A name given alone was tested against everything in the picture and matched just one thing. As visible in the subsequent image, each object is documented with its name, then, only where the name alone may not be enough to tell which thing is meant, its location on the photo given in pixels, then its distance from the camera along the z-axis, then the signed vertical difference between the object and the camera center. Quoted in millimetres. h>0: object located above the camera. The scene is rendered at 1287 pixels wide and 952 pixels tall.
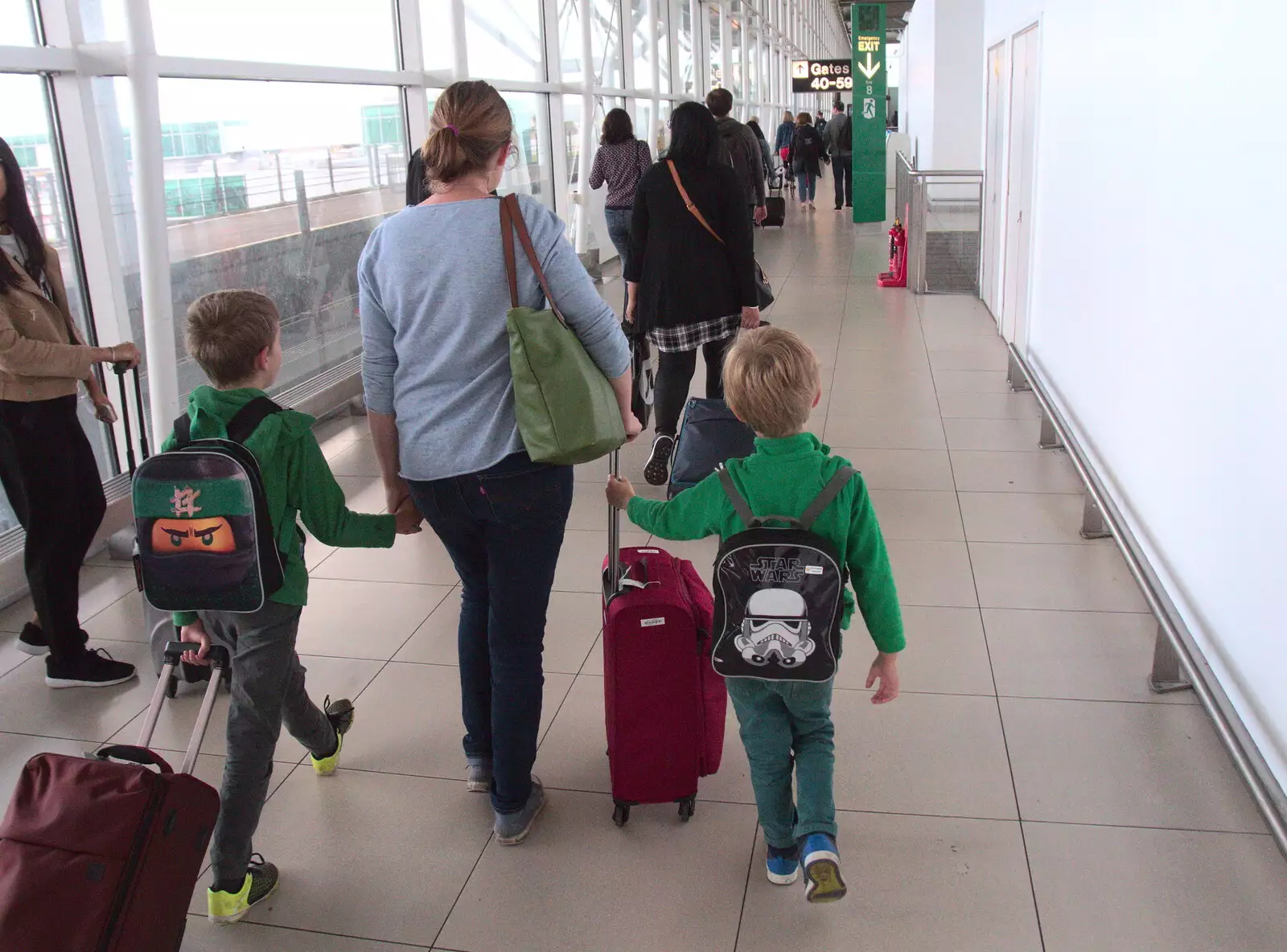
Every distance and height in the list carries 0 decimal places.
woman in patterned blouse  7879 +2
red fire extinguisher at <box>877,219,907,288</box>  9734 -899
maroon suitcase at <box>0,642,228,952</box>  1694 -1014
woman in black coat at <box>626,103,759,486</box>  4336 -343
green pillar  14938 +446
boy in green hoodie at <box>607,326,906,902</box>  1986 -661
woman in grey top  2051 -380
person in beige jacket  2979 -653
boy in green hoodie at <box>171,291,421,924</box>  2096 -688
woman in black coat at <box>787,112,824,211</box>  17297 +186
